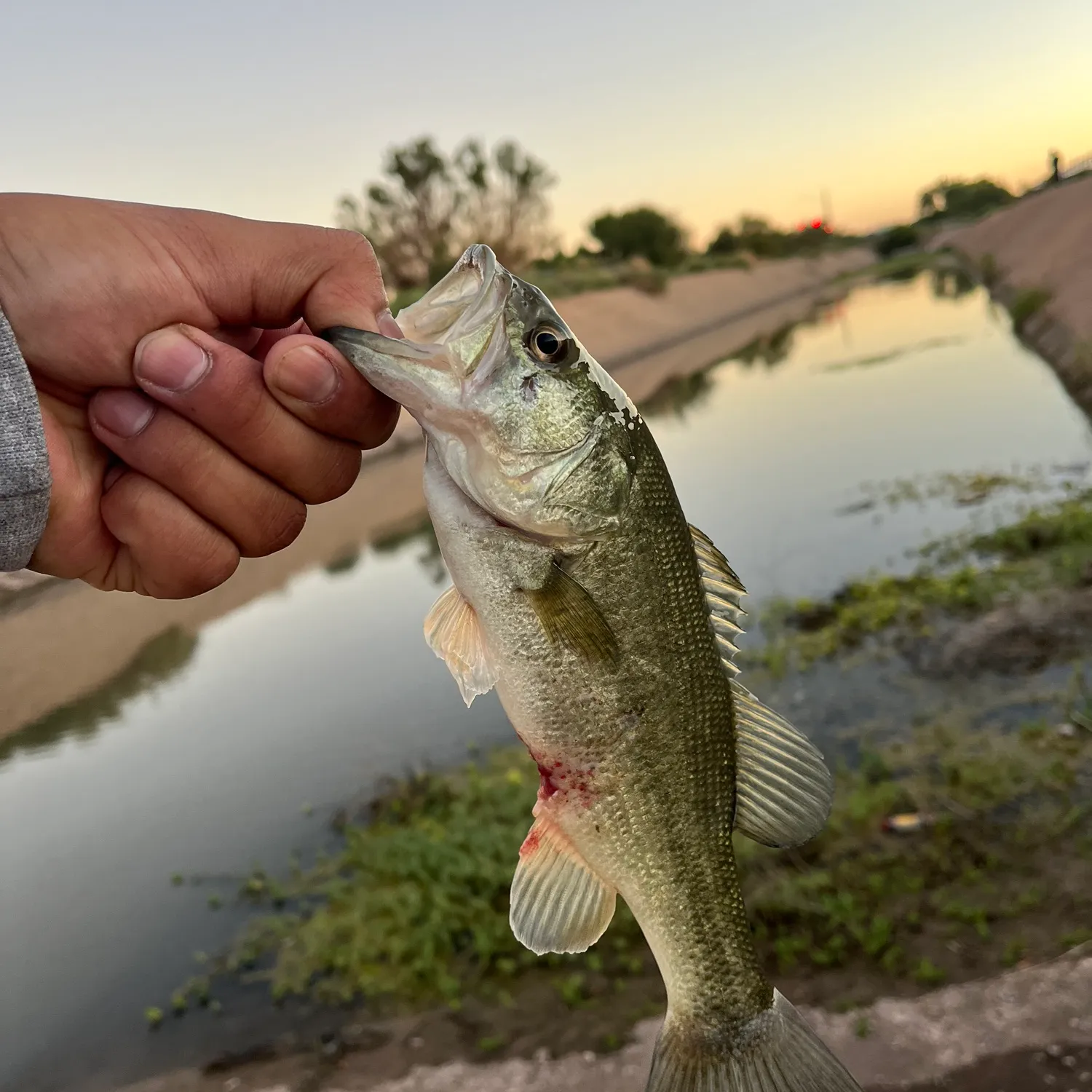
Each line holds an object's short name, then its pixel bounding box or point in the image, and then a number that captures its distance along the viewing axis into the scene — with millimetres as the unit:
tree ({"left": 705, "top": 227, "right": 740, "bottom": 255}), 78825
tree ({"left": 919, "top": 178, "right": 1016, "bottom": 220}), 100688
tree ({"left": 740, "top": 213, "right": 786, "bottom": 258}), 75875
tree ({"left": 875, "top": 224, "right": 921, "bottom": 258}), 89875
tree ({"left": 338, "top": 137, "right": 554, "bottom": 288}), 37500
